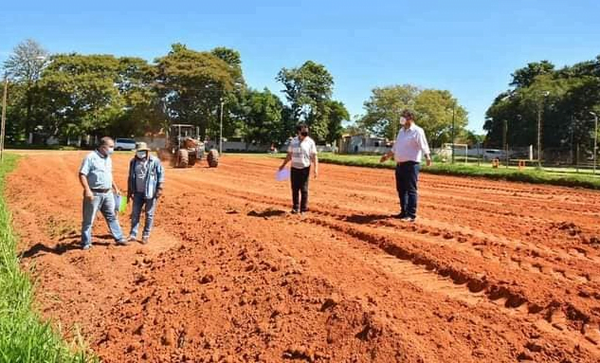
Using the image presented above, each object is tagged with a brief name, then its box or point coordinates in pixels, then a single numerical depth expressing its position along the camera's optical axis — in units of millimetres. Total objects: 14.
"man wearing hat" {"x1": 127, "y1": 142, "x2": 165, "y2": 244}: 7840
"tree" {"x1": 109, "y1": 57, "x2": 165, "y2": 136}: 56844
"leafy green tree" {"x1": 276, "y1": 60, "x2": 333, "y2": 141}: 67438
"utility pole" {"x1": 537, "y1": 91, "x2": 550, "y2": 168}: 58225
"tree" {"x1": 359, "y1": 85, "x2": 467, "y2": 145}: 67500
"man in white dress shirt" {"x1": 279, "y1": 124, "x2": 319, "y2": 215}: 9031
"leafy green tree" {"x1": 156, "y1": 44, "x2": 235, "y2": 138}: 56938
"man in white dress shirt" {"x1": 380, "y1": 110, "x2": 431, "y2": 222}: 8094
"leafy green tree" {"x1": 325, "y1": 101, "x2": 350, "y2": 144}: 71425
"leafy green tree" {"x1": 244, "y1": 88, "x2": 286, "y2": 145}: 66125
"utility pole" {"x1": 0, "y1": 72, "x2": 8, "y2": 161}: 24842
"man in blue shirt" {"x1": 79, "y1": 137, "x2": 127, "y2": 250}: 7344
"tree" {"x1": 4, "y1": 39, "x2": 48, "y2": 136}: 58969
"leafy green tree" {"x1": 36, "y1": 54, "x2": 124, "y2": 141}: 53688
